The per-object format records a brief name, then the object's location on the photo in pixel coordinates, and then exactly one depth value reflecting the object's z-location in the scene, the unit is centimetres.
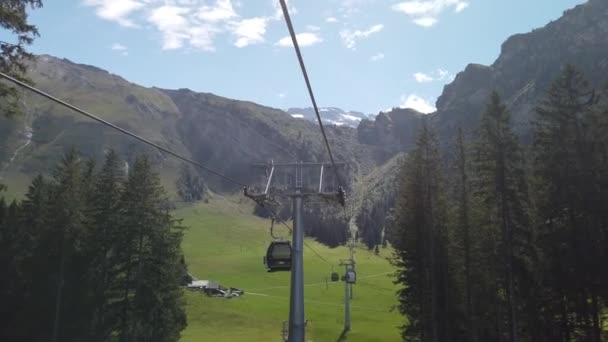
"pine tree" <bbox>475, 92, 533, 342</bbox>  3045
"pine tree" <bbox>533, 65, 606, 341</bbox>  2745
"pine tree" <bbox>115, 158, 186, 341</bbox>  3759
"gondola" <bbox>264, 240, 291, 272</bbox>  2227
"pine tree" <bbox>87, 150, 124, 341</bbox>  3825
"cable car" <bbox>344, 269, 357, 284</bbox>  3604
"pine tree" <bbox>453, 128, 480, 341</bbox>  3488
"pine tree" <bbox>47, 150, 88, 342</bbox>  3922
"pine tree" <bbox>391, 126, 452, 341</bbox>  3506
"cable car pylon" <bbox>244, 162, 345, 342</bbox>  1886
